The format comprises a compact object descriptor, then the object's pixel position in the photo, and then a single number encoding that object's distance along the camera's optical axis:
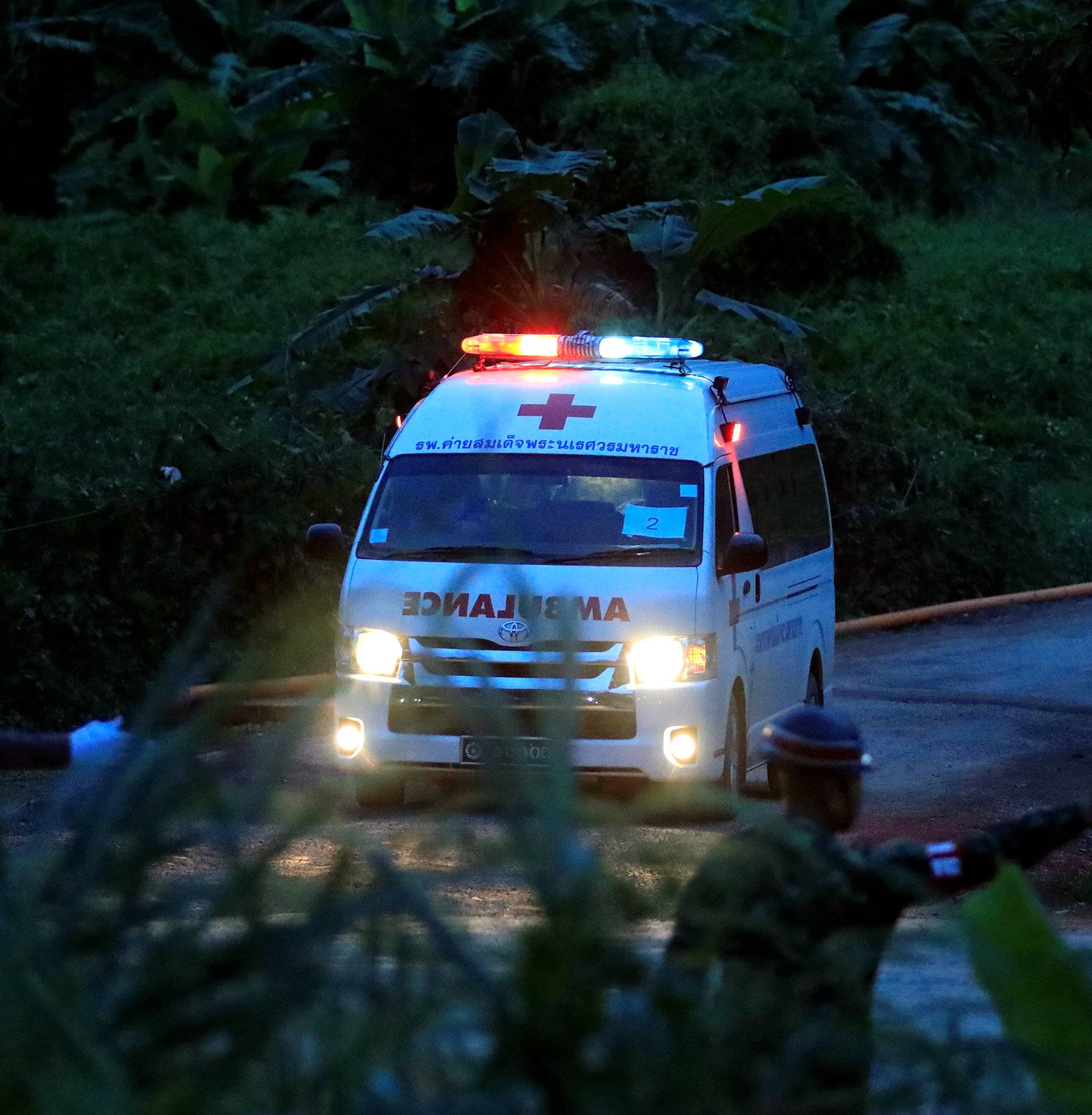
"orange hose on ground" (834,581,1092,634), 36.03
